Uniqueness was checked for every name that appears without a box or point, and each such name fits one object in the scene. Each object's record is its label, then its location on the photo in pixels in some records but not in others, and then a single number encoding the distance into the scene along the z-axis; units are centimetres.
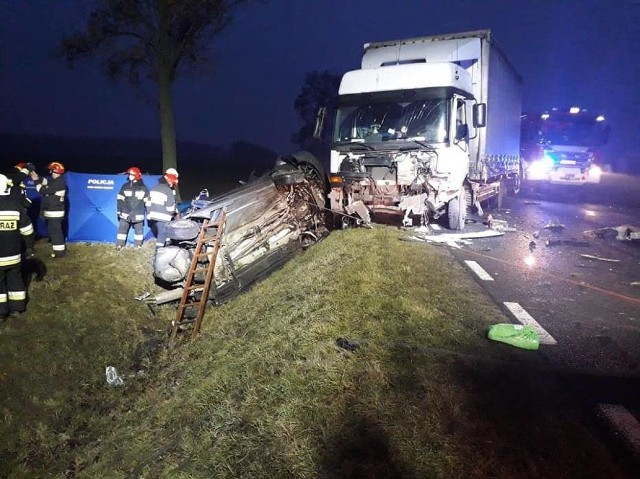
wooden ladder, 564
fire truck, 1839
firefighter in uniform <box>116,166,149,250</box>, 796
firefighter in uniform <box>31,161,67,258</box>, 739
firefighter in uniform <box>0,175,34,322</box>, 527
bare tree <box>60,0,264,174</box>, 1073
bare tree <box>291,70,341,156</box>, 4721
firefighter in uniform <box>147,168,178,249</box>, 732
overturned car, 600
